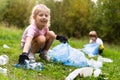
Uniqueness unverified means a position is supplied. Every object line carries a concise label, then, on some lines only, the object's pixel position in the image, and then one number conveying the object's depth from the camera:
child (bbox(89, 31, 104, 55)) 4.56
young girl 2.52
